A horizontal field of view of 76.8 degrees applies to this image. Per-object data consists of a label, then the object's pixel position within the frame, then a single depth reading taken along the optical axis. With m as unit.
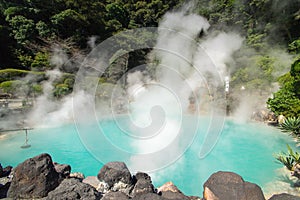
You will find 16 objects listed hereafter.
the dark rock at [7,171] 3.61
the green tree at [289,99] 6.71
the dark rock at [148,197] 2.20
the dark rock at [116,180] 3.19
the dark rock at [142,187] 2.94
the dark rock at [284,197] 2.04
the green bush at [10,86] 9.29
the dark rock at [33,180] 2.72
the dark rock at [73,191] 2.37
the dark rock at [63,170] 3.42
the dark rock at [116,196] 2.42
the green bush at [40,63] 12.36
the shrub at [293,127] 3.27
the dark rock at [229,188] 2.34
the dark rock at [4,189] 2.85
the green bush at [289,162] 3.44
